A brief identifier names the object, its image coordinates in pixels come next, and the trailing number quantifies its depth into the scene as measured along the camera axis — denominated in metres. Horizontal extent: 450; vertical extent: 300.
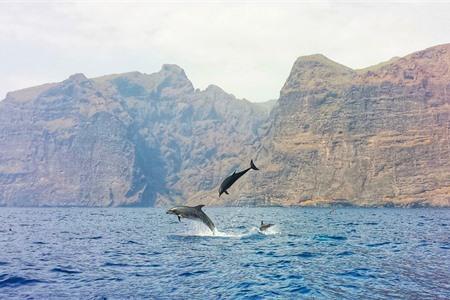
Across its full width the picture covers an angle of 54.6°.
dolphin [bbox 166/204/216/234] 33.75
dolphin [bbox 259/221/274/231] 54.02
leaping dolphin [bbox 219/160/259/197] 27.83
